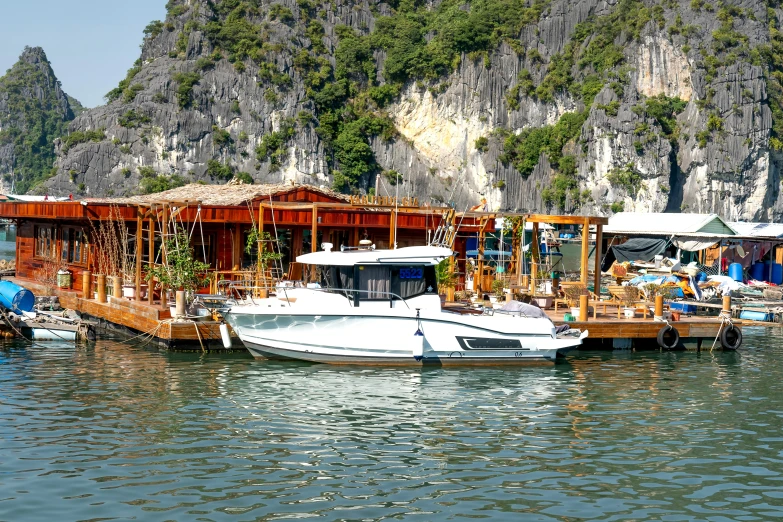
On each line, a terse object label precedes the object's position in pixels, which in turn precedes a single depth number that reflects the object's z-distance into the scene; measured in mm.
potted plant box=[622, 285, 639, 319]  29309
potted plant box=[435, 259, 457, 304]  29734
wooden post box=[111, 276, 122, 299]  28672
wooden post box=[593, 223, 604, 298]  32172
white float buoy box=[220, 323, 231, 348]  24908
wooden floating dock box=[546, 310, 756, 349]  27825
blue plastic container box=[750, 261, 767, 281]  49656
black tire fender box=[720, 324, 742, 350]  28828
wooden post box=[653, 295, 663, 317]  28547
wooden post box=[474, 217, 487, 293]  32219
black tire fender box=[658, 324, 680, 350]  28297
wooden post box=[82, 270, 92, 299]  30281
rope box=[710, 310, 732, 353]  29000
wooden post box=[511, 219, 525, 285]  33812
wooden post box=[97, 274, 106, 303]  29109
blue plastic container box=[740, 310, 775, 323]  36688
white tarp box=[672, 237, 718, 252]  49484
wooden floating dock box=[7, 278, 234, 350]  25297
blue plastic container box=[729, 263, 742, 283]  46988
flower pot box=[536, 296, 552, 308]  30156
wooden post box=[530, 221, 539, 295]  31273
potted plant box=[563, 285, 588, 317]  30500
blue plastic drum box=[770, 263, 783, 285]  49406
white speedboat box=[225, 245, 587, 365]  23625
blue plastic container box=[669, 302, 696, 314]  33688
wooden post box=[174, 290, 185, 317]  25547
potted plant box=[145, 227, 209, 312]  26391
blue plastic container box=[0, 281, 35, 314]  27609
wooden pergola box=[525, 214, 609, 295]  31641
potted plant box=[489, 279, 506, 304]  29058
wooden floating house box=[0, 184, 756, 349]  27797
